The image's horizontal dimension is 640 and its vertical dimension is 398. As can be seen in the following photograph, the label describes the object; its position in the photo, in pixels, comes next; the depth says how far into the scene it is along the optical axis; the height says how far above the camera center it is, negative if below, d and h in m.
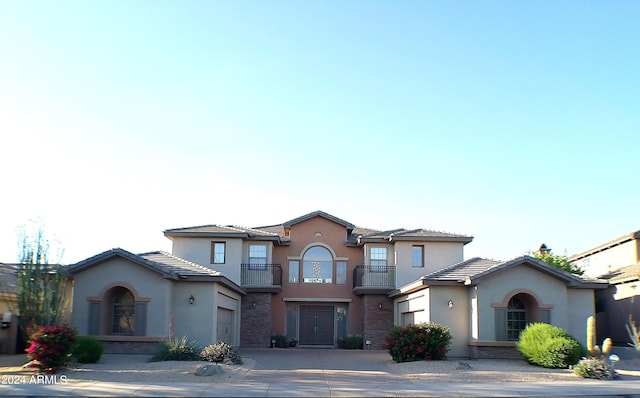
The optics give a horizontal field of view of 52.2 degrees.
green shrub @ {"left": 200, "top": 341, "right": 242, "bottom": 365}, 21.78 -1.50
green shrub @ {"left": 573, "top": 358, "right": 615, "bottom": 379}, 18.83 -1.58
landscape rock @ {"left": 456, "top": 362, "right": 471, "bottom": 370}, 21.11 -1.73
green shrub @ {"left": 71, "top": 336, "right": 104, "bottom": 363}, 20.91 -1.39
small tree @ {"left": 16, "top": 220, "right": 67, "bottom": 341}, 20.14 +0.52
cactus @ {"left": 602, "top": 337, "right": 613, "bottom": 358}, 19.36 -0.94
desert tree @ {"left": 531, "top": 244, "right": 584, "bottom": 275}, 35.12 +2.81
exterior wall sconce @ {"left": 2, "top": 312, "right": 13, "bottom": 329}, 24.25 -0.50
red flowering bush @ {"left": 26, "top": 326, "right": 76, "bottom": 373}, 18.50 -1.18
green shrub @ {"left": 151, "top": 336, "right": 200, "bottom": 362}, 22.22 -1.50
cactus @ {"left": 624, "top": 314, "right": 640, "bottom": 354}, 18.32 -0.70
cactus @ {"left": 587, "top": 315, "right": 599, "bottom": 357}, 19.92 -0.58
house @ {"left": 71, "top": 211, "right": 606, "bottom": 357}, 24.50 +0.89
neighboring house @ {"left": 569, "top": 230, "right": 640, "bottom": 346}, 29.97 +1.37
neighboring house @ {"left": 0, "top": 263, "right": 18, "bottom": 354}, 24.44 -0.50
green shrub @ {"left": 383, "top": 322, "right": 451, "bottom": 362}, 23.47 -1.09
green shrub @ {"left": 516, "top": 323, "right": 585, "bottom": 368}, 21.19 -1.08
